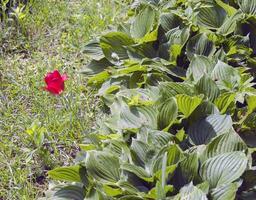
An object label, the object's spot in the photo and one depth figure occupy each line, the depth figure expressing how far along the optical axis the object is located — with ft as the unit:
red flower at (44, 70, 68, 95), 9.28
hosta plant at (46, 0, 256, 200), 7.09
